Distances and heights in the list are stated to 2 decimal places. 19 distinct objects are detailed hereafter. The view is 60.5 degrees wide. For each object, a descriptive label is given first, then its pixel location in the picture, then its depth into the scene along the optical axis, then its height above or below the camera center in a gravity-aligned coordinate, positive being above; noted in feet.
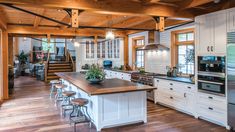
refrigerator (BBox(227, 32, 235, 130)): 12.36 -0.87
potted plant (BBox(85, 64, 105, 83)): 14.52 -0.81
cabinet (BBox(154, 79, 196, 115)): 15.67 -2.68
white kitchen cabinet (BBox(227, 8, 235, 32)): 12.44 +2.69
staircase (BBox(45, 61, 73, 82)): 38.09 -0.74
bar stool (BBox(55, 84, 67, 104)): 18.95 -3.04
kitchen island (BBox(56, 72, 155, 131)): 12.71 -2.68
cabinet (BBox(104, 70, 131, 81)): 24.21 -1.44
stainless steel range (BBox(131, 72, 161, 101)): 20.16 -1.62
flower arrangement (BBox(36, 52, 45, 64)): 52.91 +2.17
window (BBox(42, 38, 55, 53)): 54.39 +4.66
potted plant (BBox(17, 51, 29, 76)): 48.98 +1.06
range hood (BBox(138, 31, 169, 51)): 20.49 +2.37
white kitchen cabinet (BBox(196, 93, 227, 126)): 13.23 -3.12
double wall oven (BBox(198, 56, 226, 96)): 13.15 -0.78
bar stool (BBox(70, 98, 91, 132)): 13.05 -3.93
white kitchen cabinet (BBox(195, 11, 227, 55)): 13.16 +2.05
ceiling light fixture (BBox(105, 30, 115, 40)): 16.24 +2.32
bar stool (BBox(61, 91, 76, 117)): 15.43 -3.69
